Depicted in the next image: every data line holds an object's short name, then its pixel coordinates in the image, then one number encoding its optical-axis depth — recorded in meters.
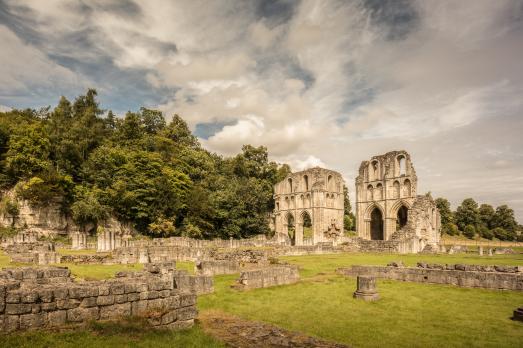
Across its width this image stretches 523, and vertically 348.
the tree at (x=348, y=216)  68.17
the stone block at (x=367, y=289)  11.55
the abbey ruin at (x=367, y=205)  39.34
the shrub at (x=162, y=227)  37.22
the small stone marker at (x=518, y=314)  9.19
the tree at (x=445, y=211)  70.50
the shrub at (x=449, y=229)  67.44
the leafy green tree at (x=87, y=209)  35.81
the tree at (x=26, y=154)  35.91
